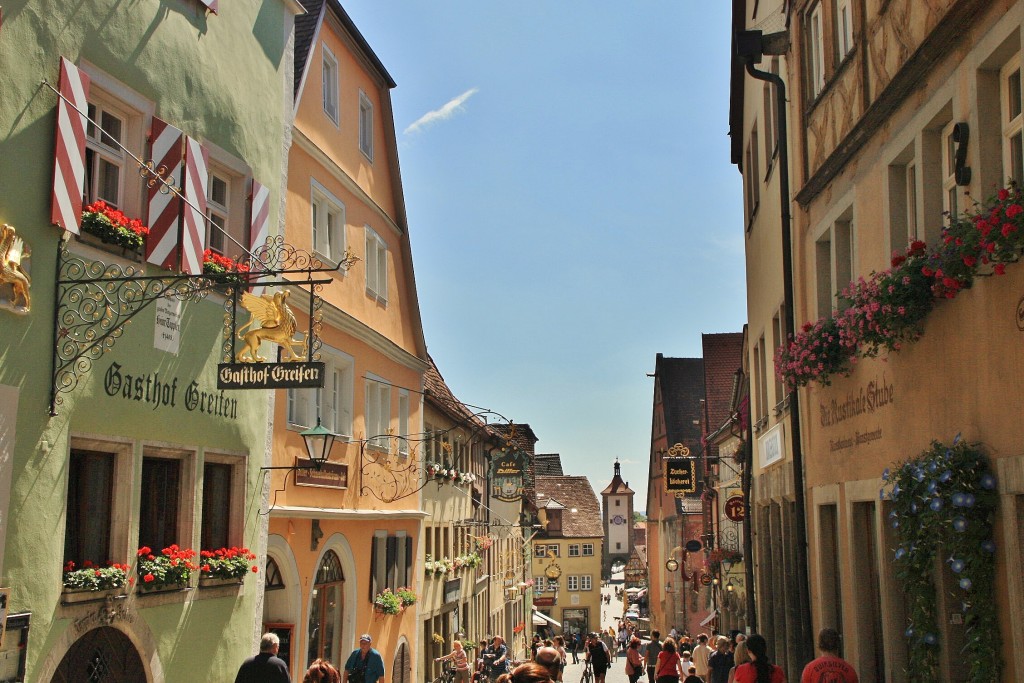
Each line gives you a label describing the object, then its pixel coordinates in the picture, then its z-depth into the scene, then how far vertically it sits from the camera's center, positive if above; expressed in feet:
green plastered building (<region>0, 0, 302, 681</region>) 28.66 +4.43
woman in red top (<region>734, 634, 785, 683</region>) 33.06 -4.09
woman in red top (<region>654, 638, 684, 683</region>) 58.03 -7.05
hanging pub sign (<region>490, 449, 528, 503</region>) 74.64 +3.06
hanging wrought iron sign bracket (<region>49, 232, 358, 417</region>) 30.01 +5.33
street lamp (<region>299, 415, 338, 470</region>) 45.19 +3.05
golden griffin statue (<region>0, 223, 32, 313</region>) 27.40 +5.98
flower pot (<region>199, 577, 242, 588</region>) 37.99 -1.99
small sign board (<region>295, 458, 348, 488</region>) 47.96 +1.99
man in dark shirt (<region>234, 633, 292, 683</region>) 34.24 -4.28
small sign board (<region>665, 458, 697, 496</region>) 86.89 +3.51
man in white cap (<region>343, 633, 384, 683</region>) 46.52 -5.72
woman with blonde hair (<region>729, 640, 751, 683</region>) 41.01 -4.59
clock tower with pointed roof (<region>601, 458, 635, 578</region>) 368.07 +1.52
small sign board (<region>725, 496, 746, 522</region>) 73.92 +0.91
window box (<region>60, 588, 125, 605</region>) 30.17 -1.98
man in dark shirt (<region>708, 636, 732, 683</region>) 48.16 -5.79
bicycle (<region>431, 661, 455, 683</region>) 75.81 -10.01
